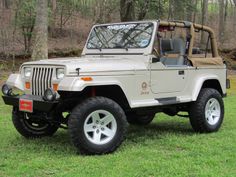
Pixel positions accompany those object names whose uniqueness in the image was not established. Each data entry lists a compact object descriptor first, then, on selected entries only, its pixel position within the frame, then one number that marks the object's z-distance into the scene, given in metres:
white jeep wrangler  6.20
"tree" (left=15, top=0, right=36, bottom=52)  20.83
